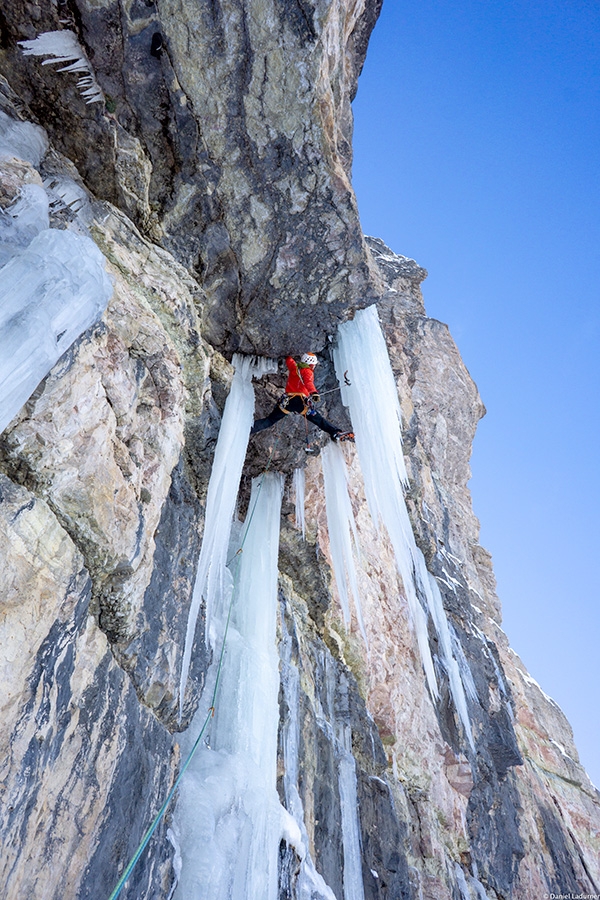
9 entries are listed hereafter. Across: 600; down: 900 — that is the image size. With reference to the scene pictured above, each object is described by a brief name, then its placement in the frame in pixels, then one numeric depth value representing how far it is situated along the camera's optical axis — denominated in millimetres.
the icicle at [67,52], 4168
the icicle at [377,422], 6621
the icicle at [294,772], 4711
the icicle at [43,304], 2645
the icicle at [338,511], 7070
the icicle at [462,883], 7598
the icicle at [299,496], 7176
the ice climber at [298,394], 6266
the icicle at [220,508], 4598
